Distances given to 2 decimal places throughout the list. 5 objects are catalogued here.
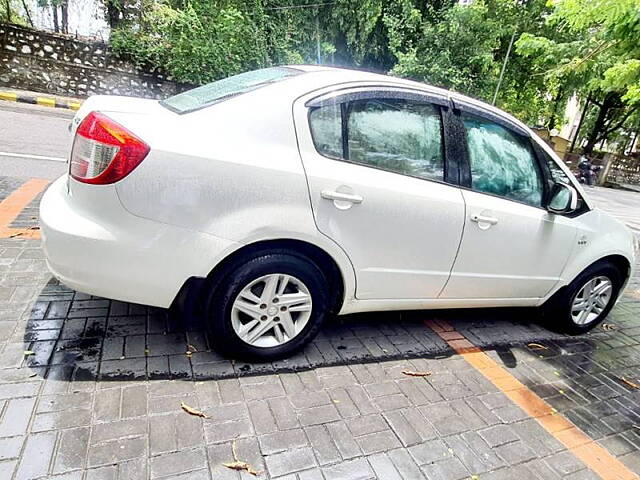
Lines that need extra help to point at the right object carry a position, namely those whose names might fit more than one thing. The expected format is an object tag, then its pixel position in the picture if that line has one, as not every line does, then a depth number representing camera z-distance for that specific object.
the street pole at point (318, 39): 15.42
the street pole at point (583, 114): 24.98
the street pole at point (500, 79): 15.77
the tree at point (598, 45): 4.70
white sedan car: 2.10
